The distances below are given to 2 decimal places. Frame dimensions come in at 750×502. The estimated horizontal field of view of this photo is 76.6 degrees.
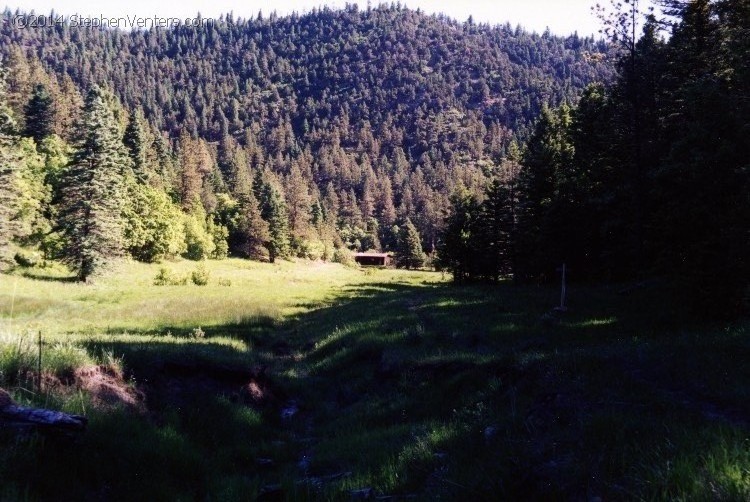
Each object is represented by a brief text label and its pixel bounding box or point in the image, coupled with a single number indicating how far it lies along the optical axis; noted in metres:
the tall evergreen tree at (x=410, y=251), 119.56
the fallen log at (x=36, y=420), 5.25
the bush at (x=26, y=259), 51.84
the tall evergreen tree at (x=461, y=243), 49.91
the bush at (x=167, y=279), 51.44
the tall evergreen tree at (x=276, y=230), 97.50
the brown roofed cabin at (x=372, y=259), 123.56
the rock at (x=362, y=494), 5.60
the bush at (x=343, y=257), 115.12
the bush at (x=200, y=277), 52.06
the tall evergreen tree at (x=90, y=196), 44.88
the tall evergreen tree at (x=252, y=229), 95.62
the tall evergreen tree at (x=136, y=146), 79.12
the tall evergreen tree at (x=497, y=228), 45.30
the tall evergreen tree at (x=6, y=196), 43.81
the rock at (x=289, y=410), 10.75
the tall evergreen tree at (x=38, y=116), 86.38
